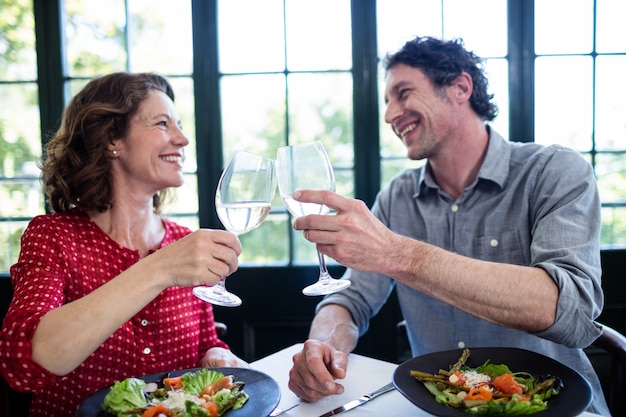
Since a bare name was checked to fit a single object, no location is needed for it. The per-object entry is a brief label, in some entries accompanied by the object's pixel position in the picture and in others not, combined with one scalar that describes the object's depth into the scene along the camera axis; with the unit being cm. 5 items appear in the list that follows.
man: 111
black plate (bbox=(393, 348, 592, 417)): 85
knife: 101
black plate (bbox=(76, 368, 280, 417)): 90
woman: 107
